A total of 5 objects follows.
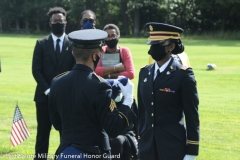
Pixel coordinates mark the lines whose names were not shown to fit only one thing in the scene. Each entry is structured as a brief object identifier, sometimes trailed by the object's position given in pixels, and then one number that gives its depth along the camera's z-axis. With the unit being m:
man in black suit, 12.89
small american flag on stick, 14.53
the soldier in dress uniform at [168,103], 8.16
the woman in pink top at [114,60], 12.72
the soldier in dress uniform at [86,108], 7.17
